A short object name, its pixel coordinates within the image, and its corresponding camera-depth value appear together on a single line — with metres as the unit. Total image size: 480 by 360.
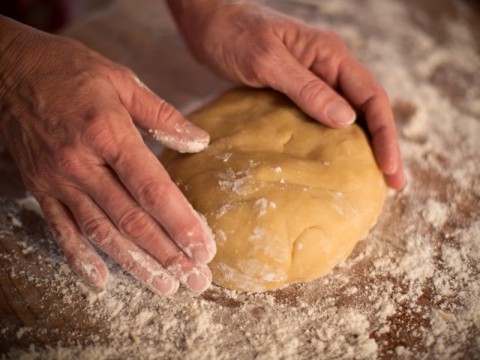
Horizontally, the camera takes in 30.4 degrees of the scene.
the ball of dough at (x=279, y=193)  0.53
